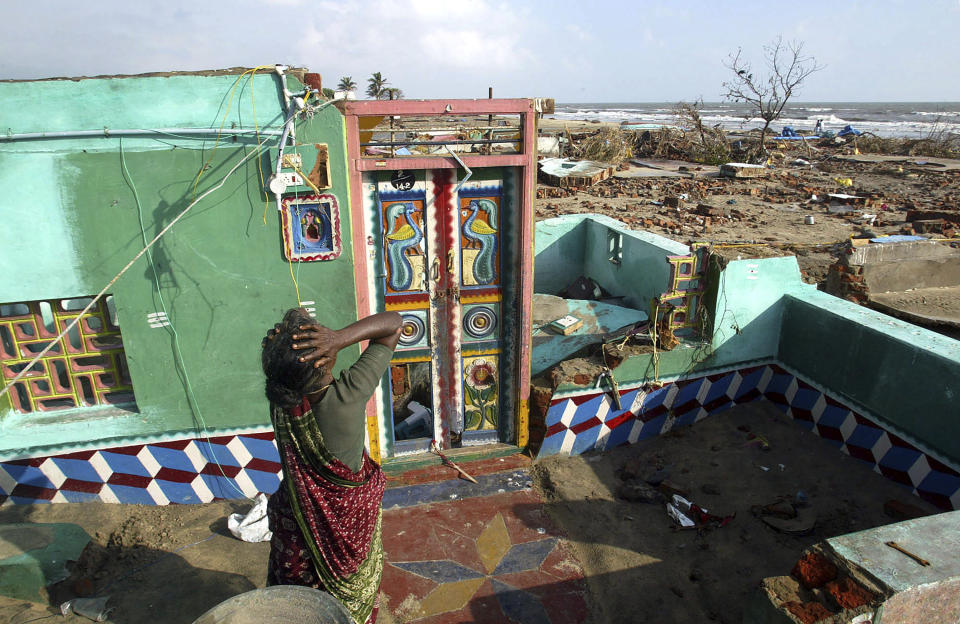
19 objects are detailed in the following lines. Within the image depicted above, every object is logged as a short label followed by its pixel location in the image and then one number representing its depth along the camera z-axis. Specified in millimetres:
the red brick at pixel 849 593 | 2289
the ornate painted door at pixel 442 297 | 4430
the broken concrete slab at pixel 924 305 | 5961
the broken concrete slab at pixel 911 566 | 2271
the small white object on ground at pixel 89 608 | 3490
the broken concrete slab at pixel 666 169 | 22312
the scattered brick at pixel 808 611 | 2318
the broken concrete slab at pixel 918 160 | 23828
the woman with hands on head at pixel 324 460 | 2201
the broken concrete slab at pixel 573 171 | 18672
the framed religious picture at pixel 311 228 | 3994
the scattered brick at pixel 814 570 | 2465
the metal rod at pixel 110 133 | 3512
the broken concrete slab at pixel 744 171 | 20703
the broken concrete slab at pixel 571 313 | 5508
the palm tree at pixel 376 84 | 46219
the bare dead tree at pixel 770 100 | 27344
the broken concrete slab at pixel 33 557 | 3514
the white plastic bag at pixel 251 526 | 4176
